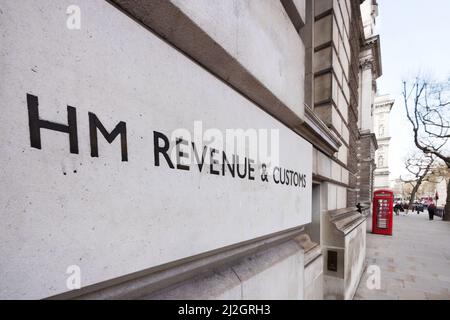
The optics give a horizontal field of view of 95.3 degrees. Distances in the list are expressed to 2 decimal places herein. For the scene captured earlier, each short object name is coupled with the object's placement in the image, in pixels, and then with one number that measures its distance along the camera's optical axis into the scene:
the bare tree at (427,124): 17.12
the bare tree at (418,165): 28.61
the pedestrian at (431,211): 19.57
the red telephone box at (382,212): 10.93
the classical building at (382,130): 33.66
